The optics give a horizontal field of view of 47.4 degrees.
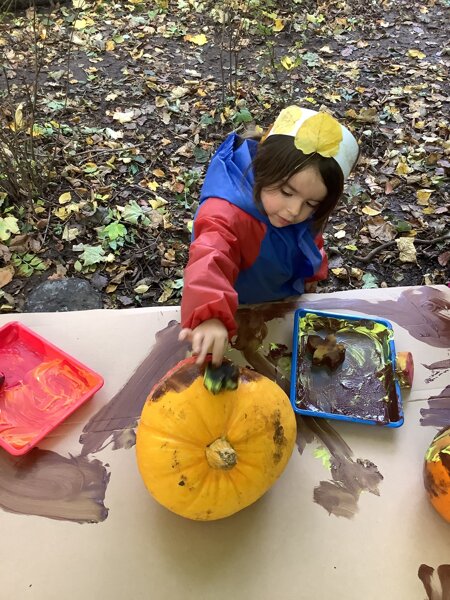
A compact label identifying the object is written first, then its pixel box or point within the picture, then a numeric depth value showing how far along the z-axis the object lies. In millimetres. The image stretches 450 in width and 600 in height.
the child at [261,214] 961
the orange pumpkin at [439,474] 891
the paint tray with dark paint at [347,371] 1068
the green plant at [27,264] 1975
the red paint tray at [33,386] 1006
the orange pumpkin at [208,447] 836
